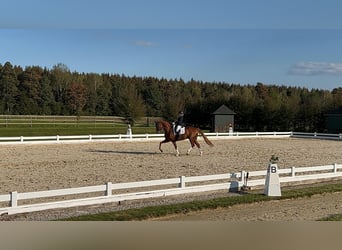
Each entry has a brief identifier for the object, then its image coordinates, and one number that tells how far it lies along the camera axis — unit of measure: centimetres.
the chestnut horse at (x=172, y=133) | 1877
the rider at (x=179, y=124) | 1864
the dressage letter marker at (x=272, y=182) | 966
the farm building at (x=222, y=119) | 4006
